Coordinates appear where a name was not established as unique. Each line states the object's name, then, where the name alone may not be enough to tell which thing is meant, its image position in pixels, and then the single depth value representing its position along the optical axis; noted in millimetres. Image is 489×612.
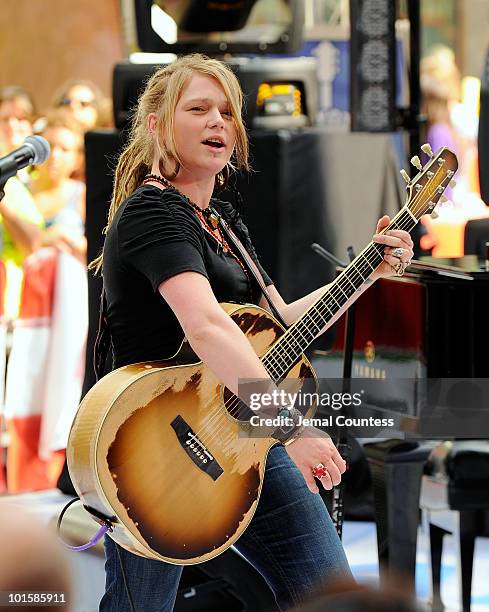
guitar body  4785
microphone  4863
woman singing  4758
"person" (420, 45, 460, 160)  15234
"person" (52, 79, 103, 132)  13555
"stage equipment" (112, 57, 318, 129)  10000
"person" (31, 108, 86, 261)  12133
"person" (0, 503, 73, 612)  5574
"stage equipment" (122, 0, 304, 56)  10312
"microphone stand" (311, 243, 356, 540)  6262
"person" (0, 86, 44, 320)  11828
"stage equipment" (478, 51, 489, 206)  8203
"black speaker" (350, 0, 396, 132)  10227
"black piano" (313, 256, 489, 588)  6789
